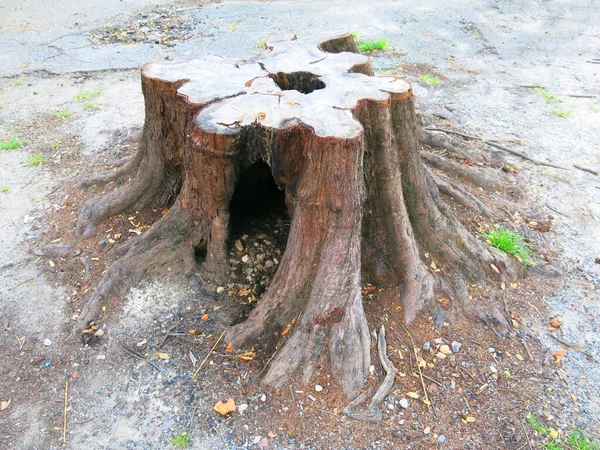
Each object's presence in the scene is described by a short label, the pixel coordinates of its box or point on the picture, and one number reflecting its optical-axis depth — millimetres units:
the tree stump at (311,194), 2576
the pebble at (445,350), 2729
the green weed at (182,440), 2379
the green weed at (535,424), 2408
